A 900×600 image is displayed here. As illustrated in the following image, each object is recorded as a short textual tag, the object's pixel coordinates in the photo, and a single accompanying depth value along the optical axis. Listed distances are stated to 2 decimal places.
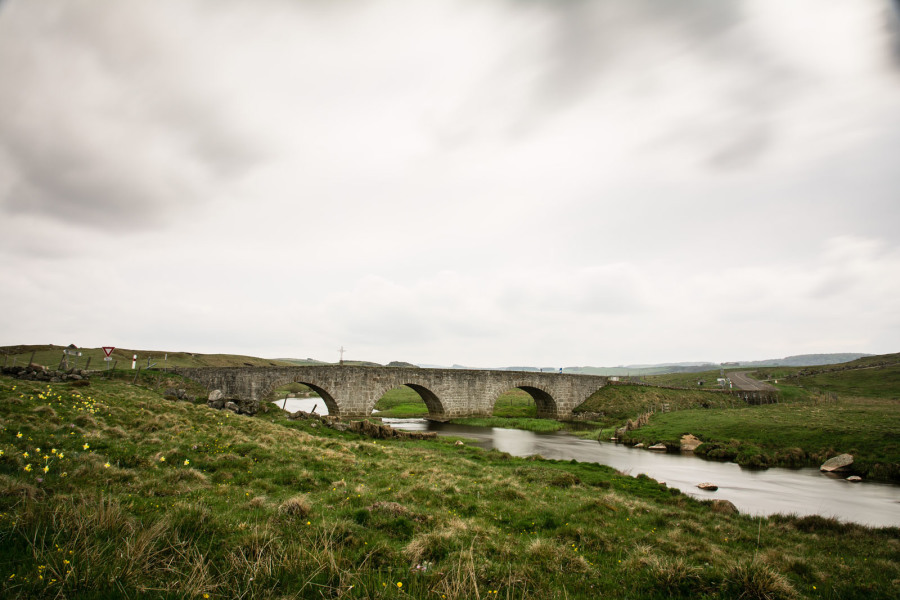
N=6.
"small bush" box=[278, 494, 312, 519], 8.14
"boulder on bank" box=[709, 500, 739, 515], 14.09
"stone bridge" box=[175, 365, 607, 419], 36.34
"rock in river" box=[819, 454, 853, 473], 23.91
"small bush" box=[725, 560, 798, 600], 6.41
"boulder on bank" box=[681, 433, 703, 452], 31.61
